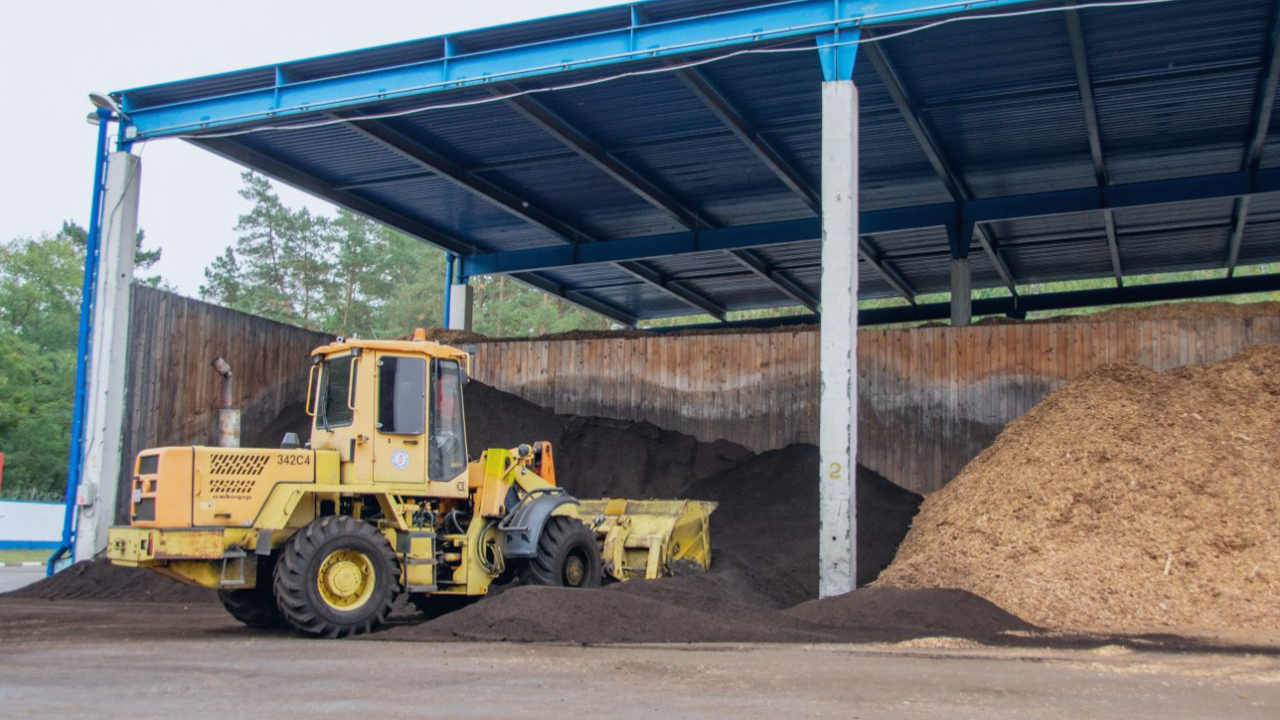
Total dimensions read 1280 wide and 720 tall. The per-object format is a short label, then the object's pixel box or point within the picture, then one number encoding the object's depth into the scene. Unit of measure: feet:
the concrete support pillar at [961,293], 76.95
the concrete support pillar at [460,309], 90.22
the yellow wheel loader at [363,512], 35.91
